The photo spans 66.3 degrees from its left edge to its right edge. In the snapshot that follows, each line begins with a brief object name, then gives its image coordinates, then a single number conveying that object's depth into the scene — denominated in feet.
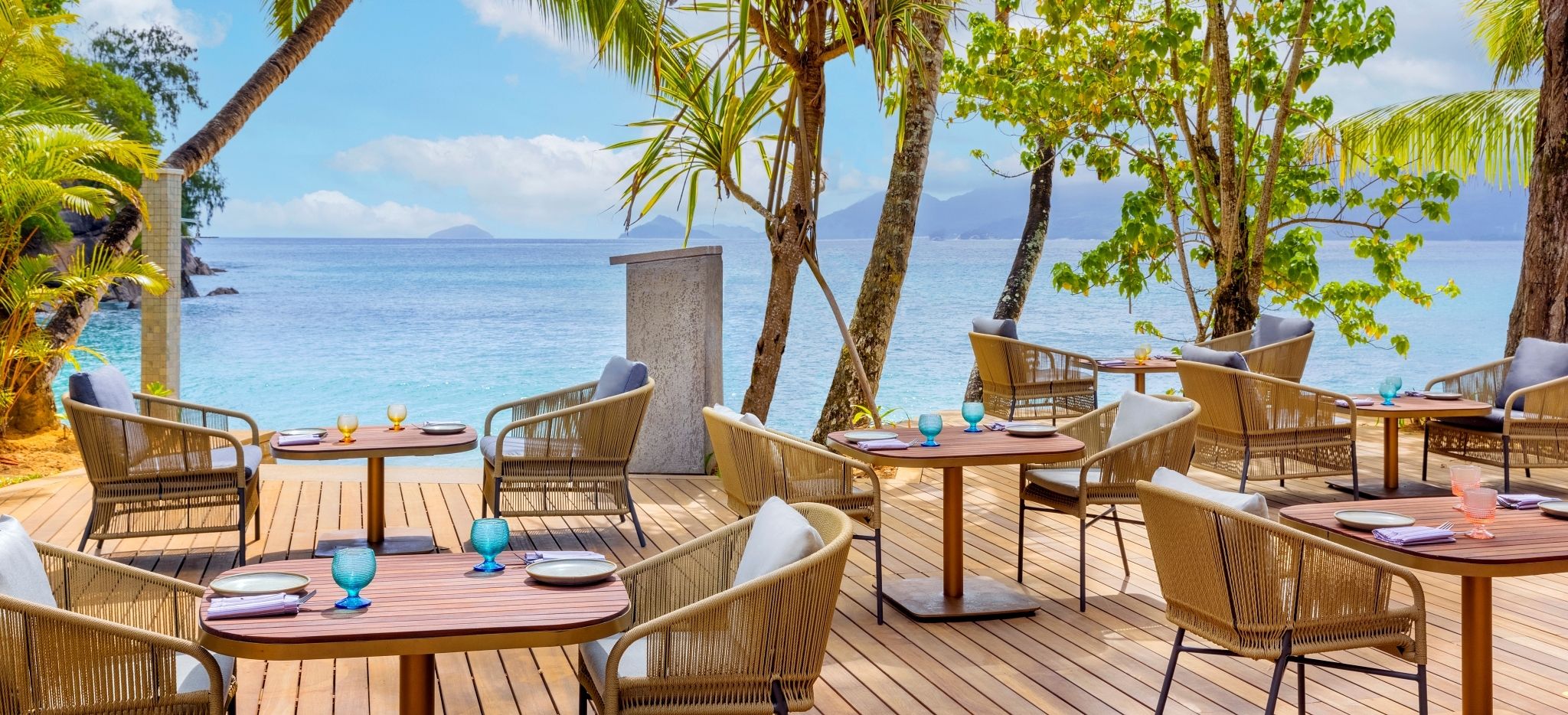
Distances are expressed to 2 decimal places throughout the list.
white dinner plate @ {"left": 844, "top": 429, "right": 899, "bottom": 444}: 14.30
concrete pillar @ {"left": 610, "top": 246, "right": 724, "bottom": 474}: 21.91
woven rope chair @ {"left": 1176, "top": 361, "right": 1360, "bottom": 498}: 18.62
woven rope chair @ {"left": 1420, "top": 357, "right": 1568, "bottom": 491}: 19.65
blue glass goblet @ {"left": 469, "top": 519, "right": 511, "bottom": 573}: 8.47
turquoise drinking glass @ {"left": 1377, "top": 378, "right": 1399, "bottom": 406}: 20.29
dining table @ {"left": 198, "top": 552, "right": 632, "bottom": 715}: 6.83
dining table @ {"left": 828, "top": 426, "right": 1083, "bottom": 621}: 13.16
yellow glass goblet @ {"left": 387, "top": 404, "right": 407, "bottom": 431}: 16.76
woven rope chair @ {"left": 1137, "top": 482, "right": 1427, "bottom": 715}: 8.54
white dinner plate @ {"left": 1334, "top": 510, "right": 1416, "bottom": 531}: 9.24
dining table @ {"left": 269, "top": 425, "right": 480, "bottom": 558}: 15.42
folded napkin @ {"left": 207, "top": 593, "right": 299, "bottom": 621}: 7.19
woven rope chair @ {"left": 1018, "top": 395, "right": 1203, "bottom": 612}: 13.92
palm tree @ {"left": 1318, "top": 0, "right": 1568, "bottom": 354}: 35.99
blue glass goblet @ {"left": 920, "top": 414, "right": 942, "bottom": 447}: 13.83
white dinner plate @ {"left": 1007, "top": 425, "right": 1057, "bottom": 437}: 14.76
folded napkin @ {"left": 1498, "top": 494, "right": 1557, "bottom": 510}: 10.43
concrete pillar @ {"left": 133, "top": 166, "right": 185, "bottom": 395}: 26.50
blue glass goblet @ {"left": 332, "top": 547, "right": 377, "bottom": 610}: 7.41
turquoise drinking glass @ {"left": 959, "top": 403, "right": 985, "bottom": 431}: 14.98
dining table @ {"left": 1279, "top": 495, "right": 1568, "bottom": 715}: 8.35
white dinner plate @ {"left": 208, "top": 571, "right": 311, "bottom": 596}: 7.70
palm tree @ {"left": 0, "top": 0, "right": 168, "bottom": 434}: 22.36
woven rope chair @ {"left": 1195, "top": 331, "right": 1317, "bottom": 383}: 25.80
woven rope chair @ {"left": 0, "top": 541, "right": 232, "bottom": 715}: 7.09
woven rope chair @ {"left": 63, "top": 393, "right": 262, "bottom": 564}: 14.87
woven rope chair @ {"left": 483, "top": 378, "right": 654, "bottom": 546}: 16.61
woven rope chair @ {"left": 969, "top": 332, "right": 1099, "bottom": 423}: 25.11
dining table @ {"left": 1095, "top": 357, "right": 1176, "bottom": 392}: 25.55
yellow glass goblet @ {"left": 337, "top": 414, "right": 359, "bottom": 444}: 15.75
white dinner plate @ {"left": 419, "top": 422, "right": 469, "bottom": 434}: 16.67
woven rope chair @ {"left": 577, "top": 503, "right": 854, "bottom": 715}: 7.60
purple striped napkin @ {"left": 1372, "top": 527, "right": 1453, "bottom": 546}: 8.79
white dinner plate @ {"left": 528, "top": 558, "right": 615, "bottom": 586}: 8.14
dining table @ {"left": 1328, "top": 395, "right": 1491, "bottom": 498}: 19.38
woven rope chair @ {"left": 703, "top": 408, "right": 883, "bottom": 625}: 13.28
